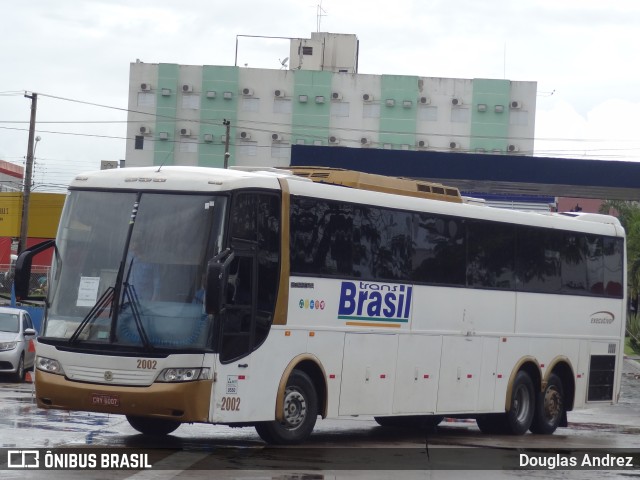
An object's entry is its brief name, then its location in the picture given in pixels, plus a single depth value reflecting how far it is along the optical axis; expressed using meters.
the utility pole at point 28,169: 47.16
